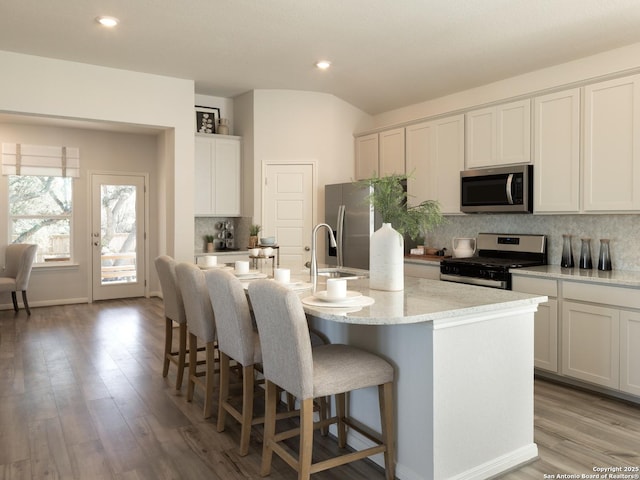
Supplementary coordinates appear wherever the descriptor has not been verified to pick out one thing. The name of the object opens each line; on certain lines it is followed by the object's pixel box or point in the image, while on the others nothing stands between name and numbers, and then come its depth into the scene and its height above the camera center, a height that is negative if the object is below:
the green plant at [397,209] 2.68 +0.12
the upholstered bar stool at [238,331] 2.60 -0.54
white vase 2.69 -0.15
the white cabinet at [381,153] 5.61 +0.91
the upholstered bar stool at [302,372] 2.13 -0.63
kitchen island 2.19 -0.68
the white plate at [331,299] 2.29 -0.31
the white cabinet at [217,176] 6.14 +0.69
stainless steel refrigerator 5.38 +0.10
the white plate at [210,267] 3.66 -0.27
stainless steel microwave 4.33 +0.37
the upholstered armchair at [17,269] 6.35 -0.49
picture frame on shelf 6.23 +1.41
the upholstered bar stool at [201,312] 3.09 -0.51
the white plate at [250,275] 3.22 -0.29
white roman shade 6.73 +0.98
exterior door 7.45 -0.07
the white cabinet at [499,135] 4.36 +0.87
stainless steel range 4.18 -0.27
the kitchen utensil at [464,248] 5.09 -0.18
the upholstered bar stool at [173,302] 3.64 -0.52
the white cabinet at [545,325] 3.82 -0.73
